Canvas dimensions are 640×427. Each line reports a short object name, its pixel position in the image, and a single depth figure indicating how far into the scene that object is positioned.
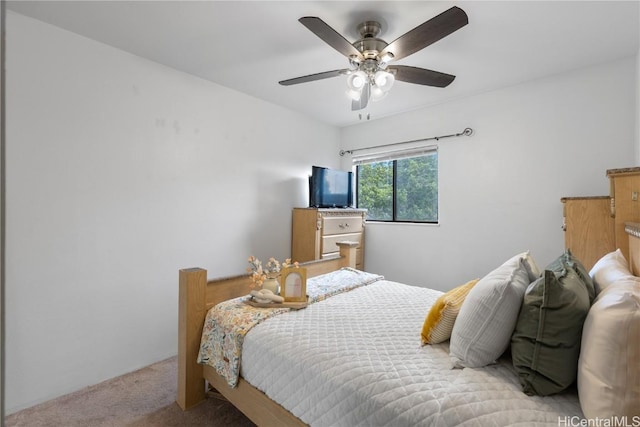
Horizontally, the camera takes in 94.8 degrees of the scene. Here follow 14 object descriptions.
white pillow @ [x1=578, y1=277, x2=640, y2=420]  0.75
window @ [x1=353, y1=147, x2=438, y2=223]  3.47
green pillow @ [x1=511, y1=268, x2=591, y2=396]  0.92
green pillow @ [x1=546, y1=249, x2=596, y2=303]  1.10
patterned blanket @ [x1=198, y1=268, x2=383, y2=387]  1.51
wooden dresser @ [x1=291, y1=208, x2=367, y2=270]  3.29
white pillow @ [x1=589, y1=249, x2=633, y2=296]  1.11
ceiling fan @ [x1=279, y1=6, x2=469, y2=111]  1.47
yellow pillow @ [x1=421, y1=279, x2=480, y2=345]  1.31
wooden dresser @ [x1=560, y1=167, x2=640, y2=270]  1.68
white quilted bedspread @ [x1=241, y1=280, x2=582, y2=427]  0.89
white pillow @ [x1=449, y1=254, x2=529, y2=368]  1.08
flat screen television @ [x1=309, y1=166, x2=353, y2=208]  3.48
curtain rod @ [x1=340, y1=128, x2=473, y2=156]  3.08
